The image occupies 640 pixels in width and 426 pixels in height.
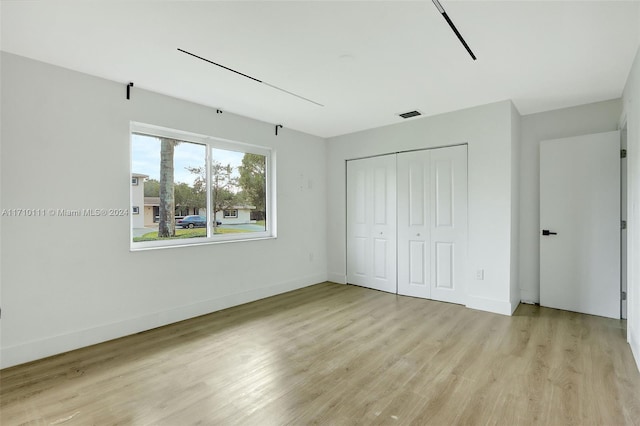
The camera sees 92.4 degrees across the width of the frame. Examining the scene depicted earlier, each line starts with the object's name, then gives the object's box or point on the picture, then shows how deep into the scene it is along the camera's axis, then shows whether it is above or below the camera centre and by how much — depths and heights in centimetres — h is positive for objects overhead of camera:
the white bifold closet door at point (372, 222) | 475 -13
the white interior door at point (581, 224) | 353 -11
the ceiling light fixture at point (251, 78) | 256 +133
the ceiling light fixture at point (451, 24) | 192 +132
